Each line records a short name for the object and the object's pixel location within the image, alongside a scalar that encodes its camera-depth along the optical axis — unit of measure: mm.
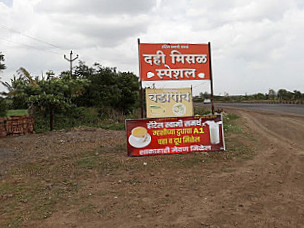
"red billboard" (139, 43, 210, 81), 8133
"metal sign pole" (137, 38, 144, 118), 8023
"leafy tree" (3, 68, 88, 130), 14266
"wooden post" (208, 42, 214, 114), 8554
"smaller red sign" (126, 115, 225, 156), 8094
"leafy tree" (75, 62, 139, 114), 22625
